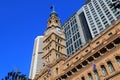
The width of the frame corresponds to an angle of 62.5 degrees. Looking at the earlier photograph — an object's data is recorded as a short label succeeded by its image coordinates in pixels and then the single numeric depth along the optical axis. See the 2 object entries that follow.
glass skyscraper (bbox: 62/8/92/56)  49.03
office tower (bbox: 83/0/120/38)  47.43
